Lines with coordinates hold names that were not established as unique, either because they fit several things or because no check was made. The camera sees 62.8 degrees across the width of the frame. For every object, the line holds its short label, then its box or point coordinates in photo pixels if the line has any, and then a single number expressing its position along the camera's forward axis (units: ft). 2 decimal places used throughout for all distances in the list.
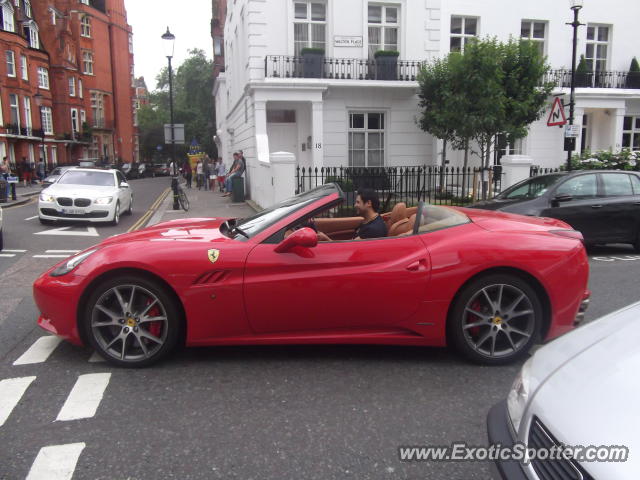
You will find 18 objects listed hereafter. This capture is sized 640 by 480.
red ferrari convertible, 12.54
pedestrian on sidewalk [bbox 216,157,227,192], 83.96
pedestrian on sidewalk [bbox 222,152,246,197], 63.40
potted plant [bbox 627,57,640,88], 71.87
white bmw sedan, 42.80
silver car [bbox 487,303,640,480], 5.13
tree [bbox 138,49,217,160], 198.57
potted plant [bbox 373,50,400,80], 60.08
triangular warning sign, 43.86
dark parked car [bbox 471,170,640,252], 29.22
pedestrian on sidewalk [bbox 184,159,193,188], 104.14
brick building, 133.18
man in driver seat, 14.82
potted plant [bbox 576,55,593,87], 69.21
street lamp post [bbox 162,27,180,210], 62.11
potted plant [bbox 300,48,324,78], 58.39
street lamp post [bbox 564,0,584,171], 45.62
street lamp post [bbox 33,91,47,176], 125.06
